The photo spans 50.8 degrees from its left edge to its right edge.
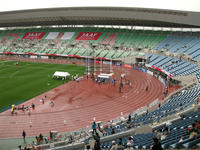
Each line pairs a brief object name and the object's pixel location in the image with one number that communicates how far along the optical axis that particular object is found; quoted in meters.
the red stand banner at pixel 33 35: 70.66
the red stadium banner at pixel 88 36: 62.38
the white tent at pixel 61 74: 35.06
